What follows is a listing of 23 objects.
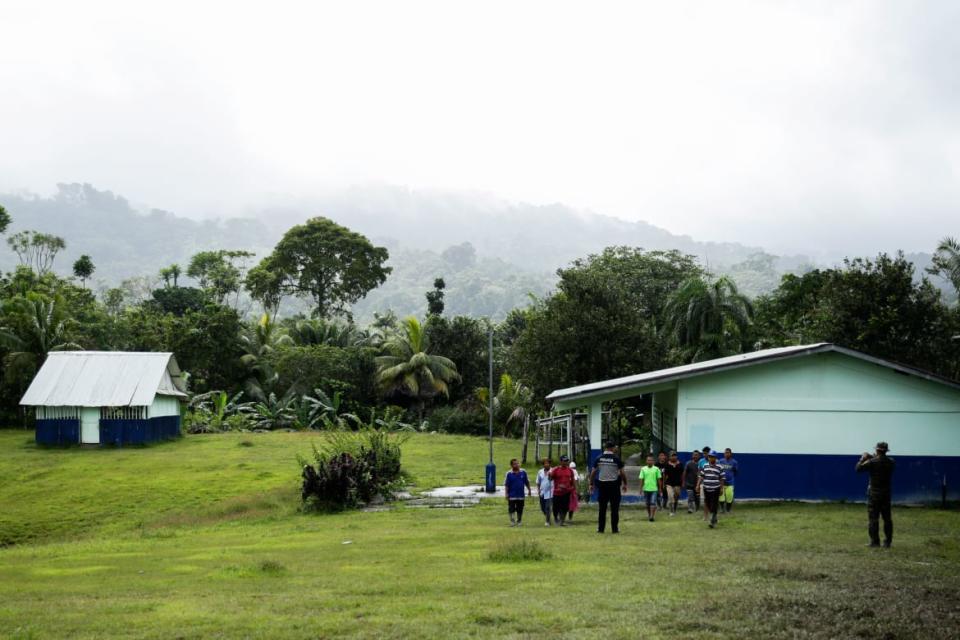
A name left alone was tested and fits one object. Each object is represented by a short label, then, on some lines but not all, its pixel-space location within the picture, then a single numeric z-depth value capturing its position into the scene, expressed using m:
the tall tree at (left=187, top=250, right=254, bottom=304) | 84.44
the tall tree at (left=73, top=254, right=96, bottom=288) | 64.50
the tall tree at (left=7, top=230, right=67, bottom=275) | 83.56
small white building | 41.72
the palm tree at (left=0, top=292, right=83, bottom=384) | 47.72
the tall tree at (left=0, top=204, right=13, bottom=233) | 59.29
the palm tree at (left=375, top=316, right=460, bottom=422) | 55.34
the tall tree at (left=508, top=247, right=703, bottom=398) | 39.69
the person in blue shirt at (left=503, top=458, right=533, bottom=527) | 20.27
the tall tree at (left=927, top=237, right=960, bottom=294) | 38.00
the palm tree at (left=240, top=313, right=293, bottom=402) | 58.44
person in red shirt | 20.05
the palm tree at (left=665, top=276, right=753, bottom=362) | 43.81
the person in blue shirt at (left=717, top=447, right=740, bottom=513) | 21.36
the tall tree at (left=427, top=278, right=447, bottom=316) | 68.50
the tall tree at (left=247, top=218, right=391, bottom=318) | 75.81
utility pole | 27.45
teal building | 24.95
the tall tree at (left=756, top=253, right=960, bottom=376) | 35.16
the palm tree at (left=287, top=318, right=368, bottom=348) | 61.19
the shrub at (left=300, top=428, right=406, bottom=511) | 25.86
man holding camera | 15.35
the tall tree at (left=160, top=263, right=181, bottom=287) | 84.94
